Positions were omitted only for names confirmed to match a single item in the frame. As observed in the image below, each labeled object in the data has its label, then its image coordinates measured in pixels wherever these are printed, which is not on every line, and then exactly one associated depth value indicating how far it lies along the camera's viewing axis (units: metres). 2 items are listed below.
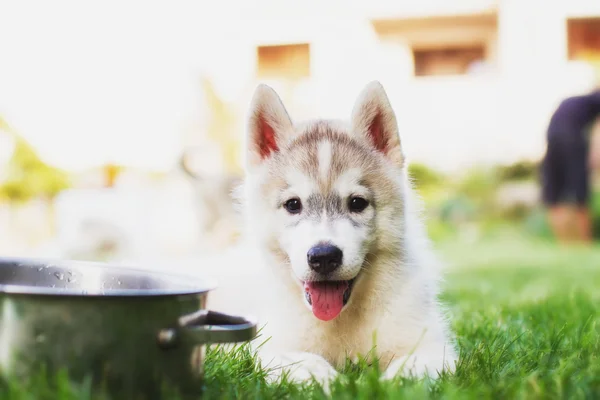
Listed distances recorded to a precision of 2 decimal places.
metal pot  1.28
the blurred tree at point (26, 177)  11.69
